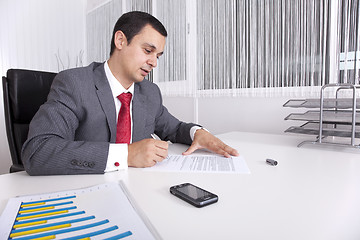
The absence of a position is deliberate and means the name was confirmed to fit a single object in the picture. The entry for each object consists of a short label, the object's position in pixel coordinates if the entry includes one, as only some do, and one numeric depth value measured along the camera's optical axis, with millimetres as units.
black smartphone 510
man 758
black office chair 1201
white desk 415
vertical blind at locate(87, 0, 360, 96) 1466
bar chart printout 393
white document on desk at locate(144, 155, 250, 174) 771
